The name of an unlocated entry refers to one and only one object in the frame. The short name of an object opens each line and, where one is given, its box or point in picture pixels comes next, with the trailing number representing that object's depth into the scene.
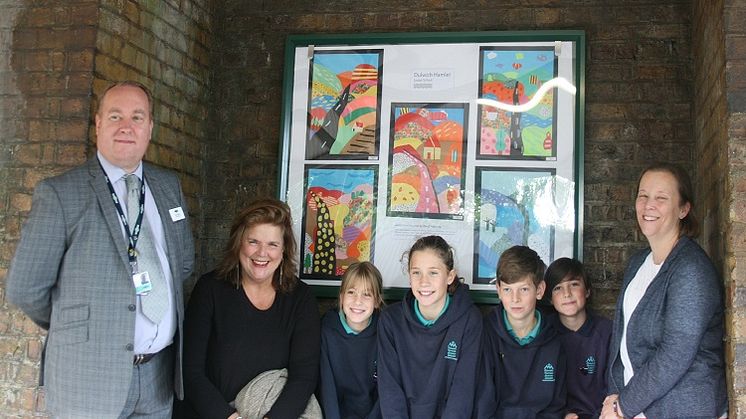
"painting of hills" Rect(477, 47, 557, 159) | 3.83
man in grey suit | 2.57
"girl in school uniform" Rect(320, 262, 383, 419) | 3.34
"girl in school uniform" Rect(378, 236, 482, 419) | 3.17
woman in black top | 3.12
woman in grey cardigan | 2.57
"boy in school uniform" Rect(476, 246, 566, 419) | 3.20
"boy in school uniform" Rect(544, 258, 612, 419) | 3.29
